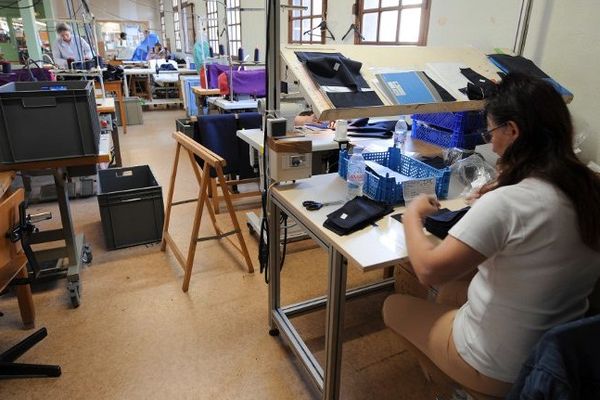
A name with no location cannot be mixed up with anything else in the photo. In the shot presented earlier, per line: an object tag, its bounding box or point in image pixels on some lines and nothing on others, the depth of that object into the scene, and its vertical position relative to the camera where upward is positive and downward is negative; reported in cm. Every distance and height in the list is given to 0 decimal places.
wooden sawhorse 217 -83
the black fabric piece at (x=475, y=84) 195 -13
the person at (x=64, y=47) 562 +5
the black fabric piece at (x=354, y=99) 164 -17
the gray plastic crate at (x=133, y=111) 657 -91
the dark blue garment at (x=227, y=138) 312 -62
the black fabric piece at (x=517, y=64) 215 -4
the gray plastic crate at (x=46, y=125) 192 -34
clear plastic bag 181 -51
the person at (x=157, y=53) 1022 -2
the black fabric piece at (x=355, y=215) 140 -55
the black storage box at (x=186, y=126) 382 -68
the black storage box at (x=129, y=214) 274 -106
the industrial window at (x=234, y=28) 740 +46
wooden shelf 164 -5
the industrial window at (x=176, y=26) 1137 +73
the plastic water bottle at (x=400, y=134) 234 -44
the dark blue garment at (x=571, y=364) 81 -58
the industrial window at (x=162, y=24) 1266 +84
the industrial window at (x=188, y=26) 1024 +66
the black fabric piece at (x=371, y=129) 256 -45
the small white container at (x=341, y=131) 237 -42
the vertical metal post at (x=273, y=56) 161 -1
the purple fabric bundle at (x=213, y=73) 537 -25
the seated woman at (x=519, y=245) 94 -42
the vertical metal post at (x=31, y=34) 627 +24
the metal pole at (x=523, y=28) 224 +16
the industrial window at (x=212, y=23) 855 +64
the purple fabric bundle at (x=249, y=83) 464 -32
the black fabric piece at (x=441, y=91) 191 -16
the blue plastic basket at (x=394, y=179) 163 -49
